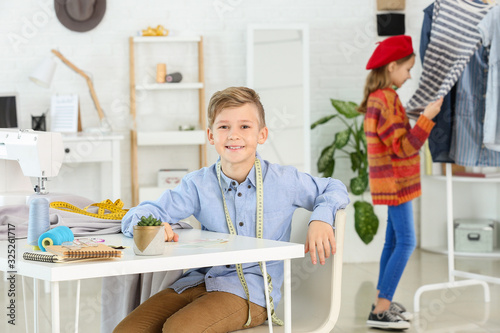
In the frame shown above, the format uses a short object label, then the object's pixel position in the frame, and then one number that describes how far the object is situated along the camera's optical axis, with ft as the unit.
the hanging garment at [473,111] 11.68
